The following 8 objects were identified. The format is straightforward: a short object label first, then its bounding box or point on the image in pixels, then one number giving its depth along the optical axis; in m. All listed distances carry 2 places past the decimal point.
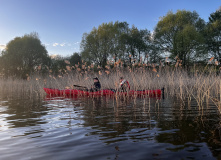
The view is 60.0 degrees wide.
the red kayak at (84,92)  9.53
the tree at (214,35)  28.48
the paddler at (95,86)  10.30
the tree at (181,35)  26.08
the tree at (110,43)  33.81
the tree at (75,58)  38.17
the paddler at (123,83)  8.75
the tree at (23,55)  30.66
